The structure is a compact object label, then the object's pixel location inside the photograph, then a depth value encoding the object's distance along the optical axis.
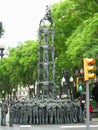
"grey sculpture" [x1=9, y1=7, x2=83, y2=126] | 22.16
